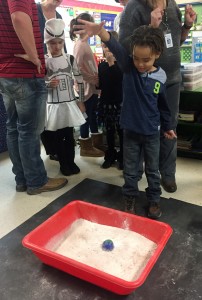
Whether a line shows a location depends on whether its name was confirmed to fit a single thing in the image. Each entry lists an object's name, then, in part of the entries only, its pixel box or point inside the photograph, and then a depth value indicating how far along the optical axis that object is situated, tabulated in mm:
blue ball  1441
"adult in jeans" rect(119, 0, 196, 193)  1670
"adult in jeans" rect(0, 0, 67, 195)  1631
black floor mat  1257
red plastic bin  1169
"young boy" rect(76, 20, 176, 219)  1468
